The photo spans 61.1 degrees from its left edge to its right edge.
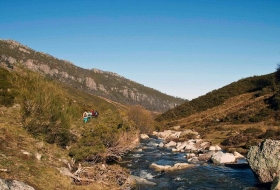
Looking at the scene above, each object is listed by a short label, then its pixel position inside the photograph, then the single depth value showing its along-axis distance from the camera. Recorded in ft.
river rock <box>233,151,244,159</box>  84.43
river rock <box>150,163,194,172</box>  74.79
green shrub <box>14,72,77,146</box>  61.00
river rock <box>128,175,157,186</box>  60.10
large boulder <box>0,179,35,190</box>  29.58
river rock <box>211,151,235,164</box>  79.17
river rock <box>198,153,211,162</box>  86.55
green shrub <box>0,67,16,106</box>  84.07
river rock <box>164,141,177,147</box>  136.26
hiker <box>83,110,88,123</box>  96.29
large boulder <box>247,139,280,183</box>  51.65
